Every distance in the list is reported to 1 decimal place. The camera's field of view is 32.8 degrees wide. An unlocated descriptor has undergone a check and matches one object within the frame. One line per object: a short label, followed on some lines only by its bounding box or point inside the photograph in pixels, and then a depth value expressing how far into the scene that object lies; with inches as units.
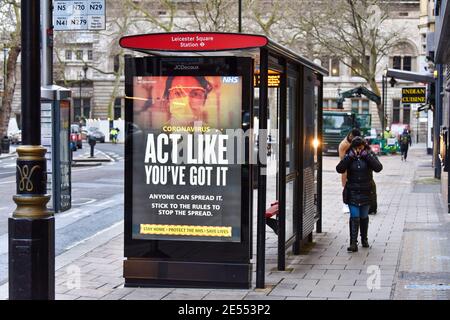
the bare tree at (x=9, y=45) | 1641.2
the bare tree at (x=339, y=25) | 1833.2
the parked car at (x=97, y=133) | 2684.8
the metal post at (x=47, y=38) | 578.6
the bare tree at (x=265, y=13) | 1888.5
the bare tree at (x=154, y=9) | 1838.0
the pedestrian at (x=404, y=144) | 1654.8
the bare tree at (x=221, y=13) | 1723.2
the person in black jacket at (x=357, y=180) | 418.0
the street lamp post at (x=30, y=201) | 239.0
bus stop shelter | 311.1
